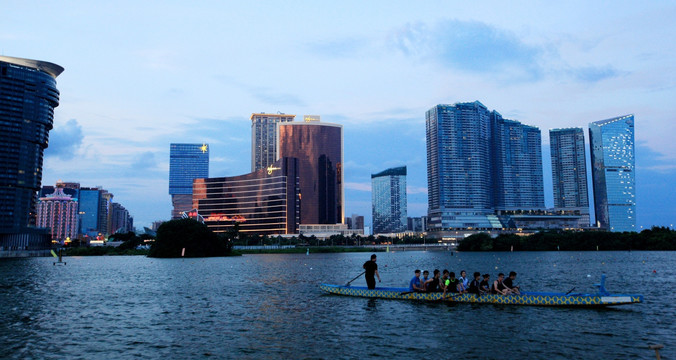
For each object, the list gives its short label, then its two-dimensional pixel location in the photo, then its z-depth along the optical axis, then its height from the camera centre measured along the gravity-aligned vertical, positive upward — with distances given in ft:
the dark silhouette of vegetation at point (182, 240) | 496.64 -4.55
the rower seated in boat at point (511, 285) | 115.75 -12.30
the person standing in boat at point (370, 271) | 127.24 -9.48
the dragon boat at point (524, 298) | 107.86 -14.99
